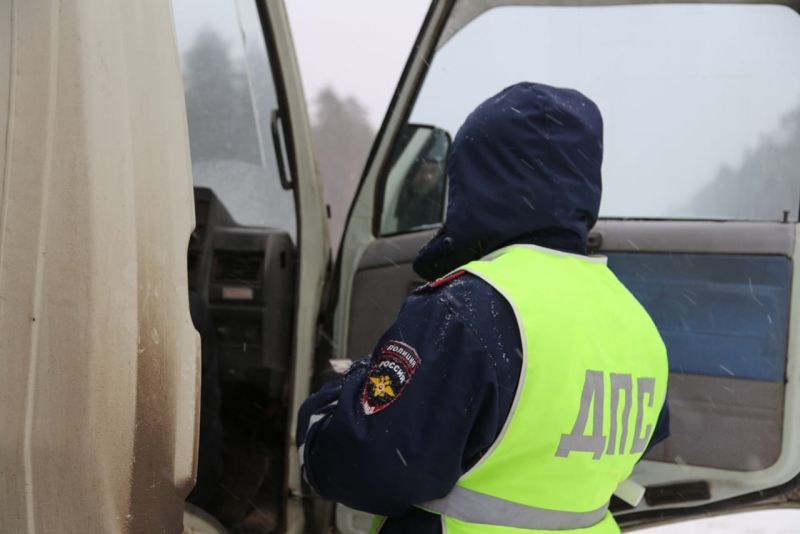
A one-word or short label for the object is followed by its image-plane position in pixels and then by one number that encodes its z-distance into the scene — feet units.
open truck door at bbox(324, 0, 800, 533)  7.55
